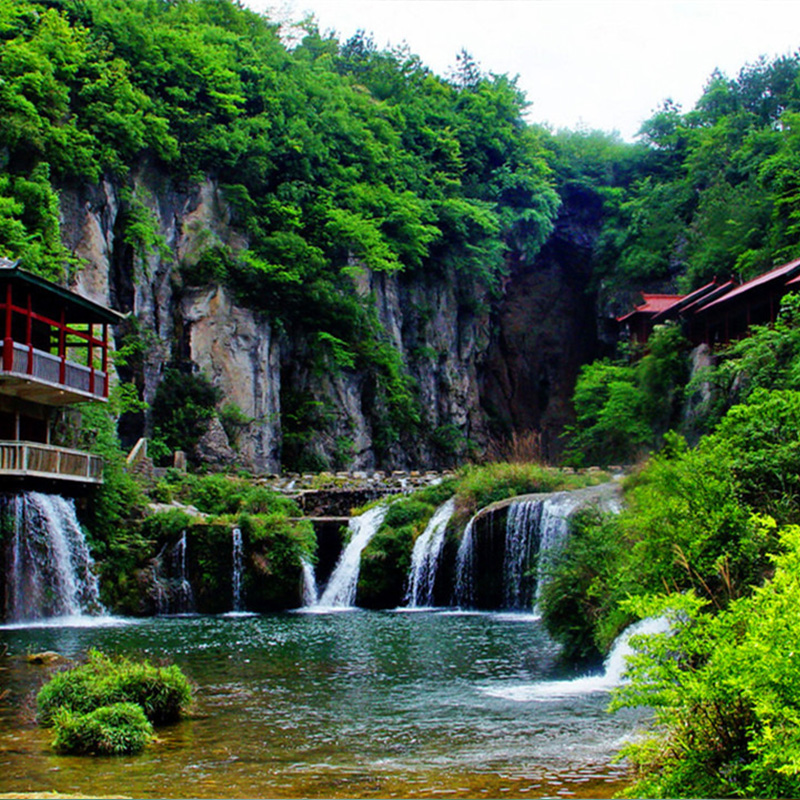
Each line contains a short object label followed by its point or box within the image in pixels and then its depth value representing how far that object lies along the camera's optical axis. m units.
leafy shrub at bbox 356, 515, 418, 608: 27.42
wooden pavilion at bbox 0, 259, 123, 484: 23.38
